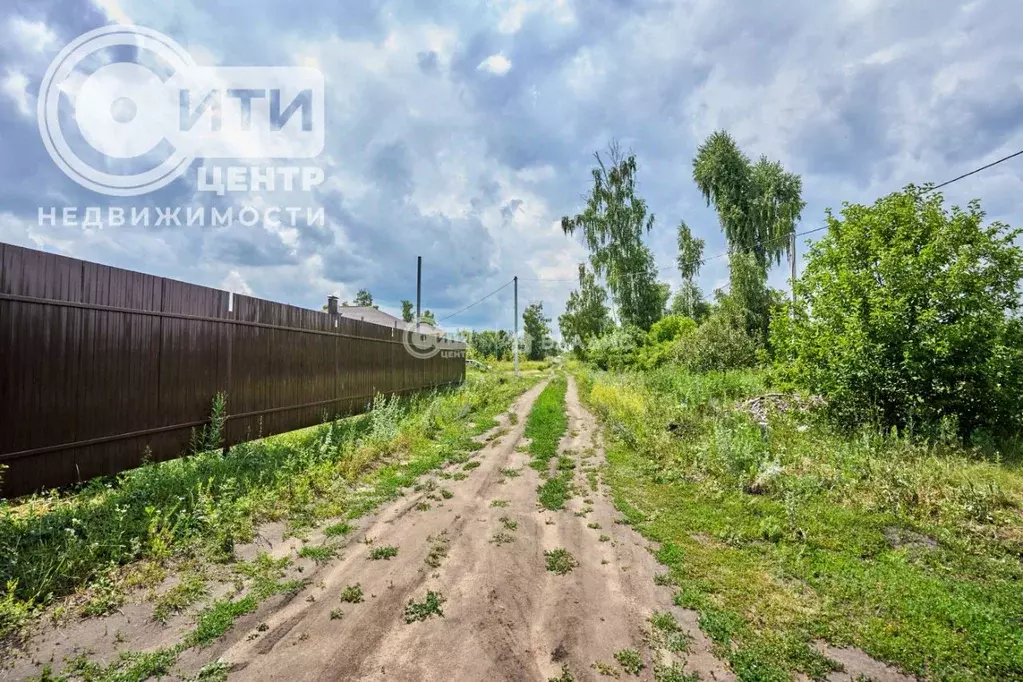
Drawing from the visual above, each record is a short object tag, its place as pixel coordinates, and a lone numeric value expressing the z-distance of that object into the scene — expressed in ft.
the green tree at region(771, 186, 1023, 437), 21.84
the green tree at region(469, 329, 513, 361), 194.70
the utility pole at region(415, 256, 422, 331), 98.43
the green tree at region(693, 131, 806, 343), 69.77
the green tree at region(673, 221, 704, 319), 95.40
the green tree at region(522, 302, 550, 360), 211.20
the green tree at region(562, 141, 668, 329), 87.71
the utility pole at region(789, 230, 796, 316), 65.11
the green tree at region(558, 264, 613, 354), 105.40
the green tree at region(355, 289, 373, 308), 215.72
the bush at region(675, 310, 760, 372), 60.95
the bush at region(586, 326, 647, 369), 83.53
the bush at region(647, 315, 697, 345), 83.65
